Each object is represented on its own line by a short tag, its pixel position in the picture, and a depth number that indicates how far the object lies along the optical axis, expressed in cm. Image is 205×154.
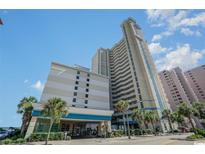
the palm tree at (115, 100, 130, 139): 2662
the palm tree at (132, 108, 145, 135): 3328
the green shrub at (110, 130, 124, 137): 2741
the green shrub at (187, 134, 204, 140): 1658
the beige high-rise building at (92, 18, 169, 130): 5282
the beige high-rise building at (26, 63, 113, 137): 2500
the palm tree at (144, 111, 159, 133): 3471
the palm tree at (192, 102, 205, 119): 2181
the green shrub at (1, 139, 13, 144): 1585
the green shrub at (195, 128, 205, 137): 1795
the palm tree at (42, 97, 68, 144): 1726
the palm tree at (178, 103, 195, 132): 2173
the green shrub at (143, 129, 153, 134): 3493
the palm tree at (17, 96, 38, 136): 2392
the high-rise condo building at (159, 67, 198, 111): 7706
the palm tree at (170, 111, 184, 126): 4091
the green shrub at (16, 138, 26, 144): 1683
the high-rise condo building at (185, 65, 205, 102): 7988
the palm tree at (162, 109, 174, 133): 4132
